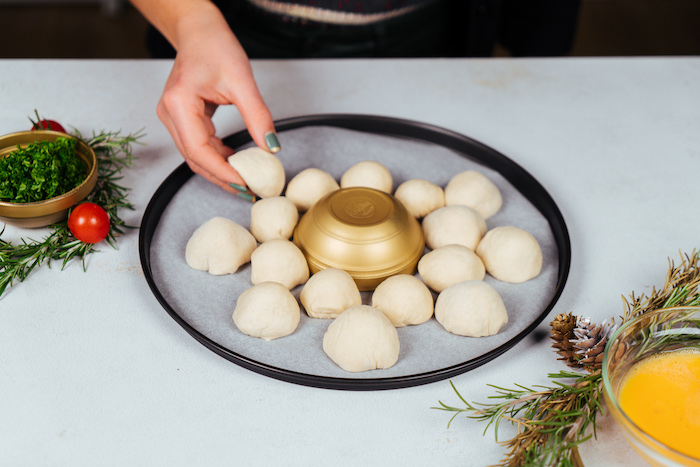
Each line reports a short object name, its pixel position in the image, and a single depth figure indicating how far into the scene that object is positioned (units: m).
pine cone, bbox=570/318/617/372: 0.79
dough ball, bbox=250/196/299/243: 1.06
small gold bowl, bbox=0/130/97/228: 0.99
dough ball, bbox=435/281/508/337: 0.88
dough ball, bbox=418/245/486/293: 0.97
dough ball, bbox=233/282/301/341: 0.86
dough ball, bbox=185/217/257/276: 0.98
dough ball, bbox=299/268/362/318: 0.91
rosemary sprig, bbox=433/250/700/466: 0.68
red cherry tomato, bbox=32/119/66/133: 1.19
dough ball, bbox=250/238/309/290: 0.96
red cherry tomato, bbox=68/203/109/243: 1.01
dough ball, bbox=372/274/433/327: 0.90
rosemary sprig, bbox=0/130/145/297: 0.99
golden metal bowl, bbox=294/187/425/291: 0.98
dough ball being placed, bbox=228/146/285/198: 1.10
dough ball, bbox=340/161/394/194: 1.16
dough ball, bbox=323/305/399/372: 0.81
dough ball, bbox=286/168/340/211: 1.14
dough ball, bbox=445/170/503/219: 1.13
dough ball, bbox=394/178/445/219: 1.14
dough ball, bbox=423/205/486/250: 1.05
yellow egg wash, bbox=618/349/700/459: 0.65
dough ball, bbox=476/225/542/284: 0.98
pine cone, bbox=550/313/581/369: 0.81
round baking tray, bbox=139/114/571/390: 0.79
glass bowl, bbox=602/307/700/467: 0.65
